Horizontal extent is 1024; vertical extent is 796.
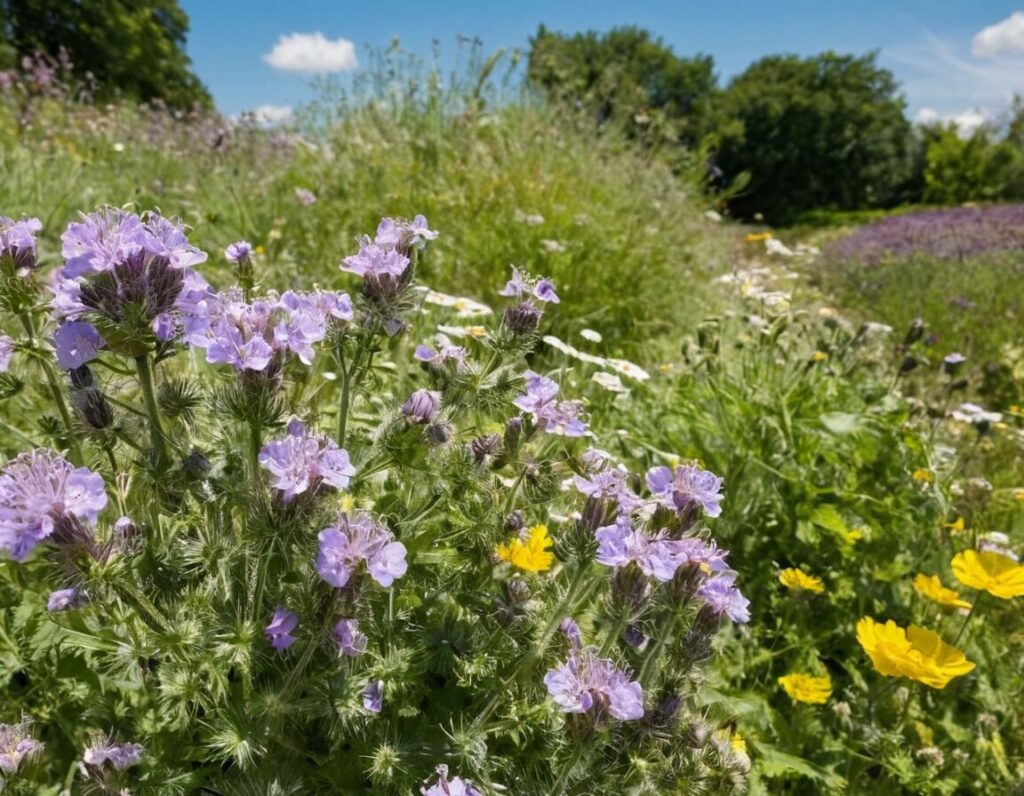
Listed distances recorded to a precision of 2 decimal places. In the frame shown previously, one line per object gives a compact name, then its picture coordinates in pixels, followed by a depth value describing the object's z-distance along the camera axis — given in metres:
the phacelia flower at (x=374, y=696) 0.31
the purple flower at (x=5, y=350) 0.33
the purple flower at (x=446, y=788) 0.28
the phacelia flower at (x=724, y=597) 0.32
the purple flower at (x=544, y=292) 0.41
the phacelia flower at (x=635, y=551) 0.30
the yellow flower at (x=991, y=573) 0.53
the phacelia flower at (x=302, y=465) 0.27
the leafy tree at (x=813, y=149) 29.13
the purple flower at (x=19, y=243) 0.31
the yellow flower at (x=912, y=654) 0.47
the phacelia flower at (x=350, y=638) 0.29
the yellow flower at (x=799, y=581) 0.56
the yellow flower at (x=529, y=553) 0.40
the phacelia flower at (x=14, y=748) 0.29
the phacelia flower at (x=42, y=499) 0.25
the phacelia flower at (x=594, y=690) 0.28
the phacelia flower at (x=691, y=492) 0.33
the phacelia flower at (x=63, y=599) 0.28
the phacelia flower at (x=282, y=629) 0.29
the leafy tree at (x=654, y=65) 30.66
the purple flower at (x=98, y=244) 0.27
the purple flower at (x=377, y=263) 0.34
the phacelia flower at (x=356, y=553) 0.27
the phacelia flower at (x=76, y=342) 0.30
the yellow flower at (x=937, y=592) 0.57
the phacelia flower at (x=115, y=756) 0.30
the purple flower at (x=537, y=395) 0.38
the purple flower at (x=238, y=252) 0.43
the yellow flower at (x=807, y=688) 0.50
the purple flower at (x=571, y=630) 0.35
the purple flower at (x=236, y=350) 0.28
